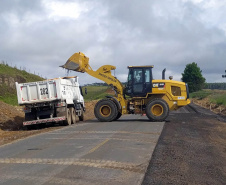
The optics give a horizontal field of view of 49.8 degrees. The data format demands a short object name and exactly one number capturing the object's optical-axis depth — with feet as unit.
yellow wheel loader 48.03
